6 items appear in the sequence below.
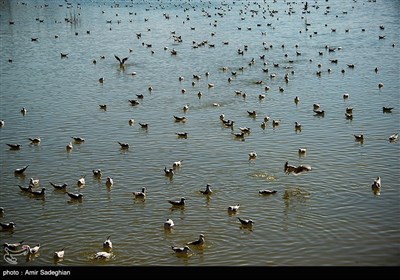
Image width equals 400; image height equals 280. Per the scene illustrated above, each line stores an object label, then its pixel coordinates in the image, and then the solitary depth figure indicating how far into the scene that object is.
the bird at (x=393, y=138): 34.81
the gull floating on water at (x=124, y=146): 34.19
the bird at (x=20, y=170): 30.83
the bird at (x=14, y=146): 34.66
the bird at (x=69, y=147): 34.19
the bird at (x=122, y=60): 59.41
